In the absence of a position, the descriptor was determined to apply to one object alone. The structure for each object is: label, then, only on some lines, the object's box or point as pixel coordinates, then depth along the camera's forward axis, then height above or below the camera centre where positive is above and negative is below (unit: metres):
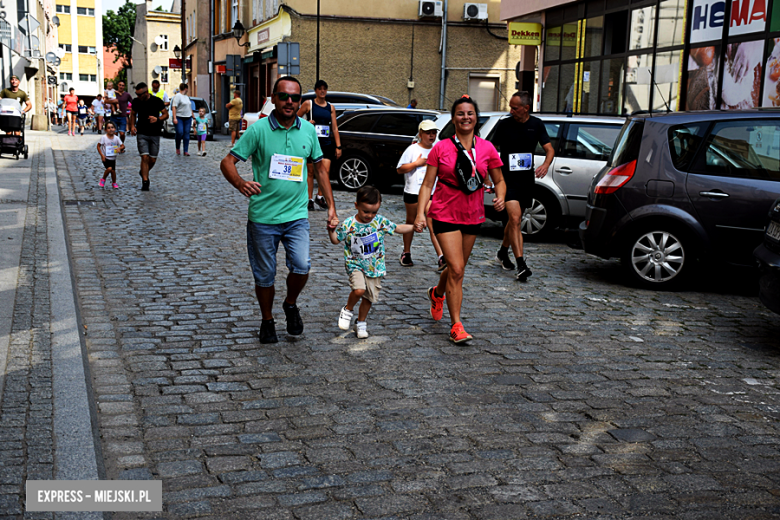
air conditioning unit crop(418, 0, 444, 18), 31.73 +4.03
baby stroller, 19.23 -0.44
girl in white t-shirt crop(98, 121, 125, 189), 14.01 -0.59
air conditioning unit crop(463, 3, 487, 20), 32.06 +4.04
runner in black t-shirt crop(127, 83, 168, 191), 14.67 -0.26
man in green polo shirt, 5.79 -0.47
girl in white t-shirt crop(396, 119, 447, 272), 8.81 -0.48
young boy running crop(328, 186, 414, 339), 6.18 -0.93
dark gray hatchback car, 7.70 -0.58
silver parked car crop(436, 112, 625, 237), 10.74 -0.50
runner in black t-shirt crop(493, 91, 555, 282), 8.83 -0.28
